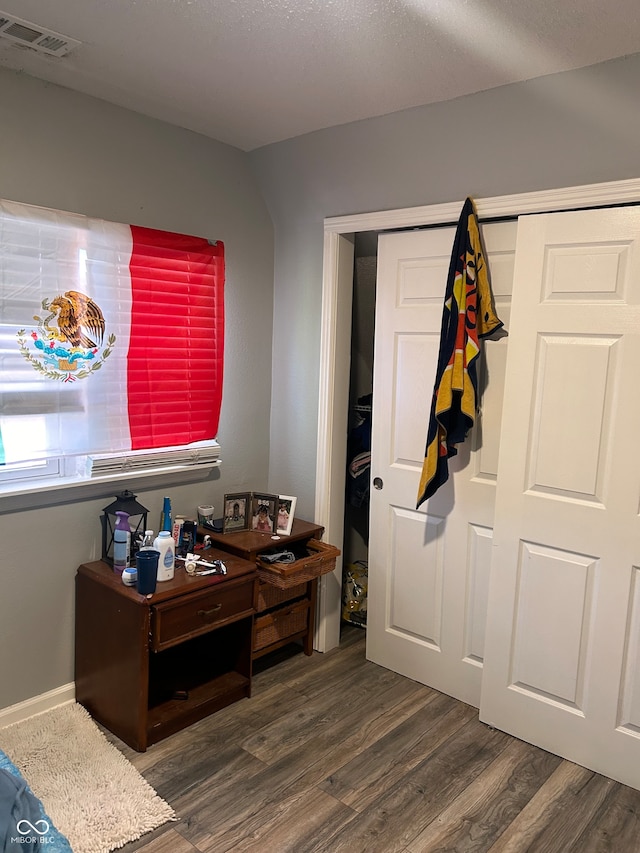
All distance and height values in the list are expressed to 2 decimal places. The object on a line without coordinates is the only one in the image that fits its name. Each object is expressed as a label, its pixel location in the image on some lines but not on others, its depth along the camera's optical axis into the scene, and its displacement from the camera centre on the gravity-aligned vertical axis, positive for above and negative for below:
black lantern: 2.65 -0.73
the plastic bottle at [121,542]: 2.57 -0.81
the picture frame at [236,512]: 2.98 -0.79
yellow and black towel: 2.54 +0.08
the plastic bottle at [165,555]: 2.48 -0.83
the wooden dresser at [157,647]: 2.38 -1.20
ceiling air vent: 1.94 +0.90
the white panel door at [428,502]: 2.71 -0.66
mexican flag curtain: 2.39 -0.05
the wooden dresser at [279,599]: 2.88 -1.19
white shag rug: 2.02 -1.50
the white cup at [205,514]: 3.05 -0.81
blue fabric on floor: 1.28 -1.02
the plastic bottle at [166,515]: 2.77 -0.75
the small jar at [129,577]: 2.45 -0.90
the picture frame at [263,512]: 3.04 -0.79
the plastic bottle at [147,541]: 2.60 -0.83
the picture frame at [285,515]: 3.02 -0.80
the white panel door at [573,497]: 2.25 -0.53
